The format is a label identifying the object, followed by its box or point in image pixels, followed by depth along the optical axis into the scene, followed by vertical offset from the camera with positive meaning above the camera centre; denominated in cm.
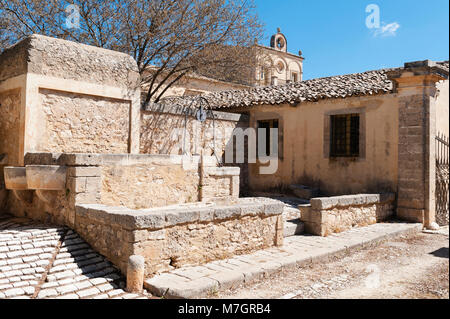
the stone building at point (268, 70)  1441 +654
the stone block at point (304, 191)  1211 -72
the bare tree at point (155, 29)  1191 +456
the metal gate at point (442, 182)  1082 -28
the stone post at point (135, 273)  474 -137
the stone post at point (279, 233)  710 -122
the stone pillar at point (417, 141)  1009 +87
